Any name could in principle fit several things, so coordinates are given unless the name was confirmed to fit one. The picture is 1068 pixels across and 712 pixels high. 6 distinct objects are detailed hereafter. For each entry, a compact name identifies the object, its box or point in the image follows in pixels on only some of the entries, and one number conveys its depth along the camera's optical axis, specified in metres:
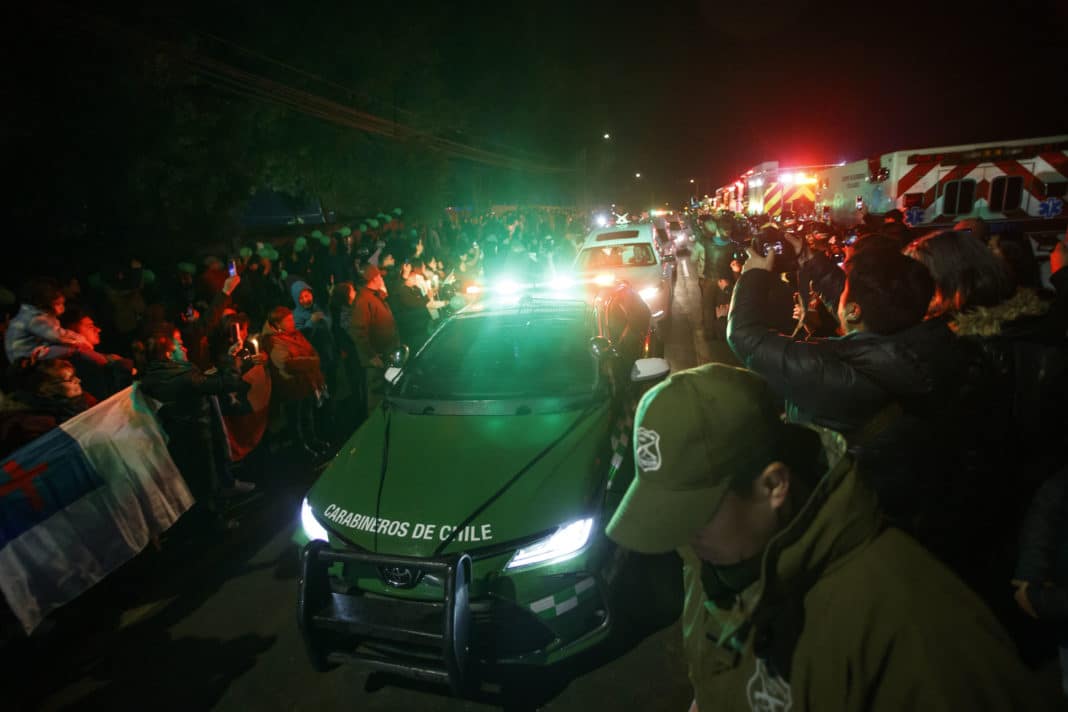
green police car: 2.77
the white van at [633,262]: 10.34
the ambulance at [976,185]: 8.77
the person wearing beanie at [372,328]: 6.89
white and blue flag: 3.51
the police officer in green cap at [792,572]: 0.98
